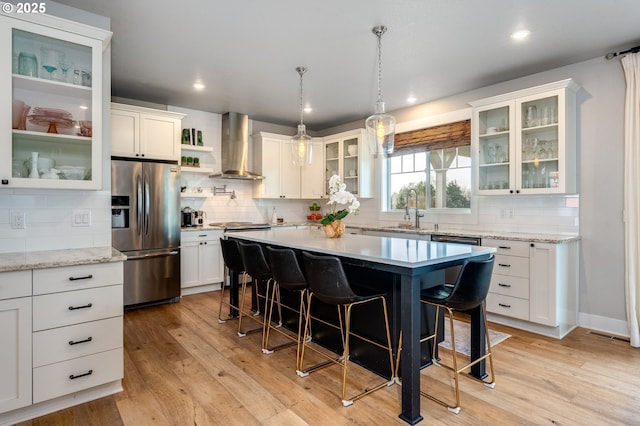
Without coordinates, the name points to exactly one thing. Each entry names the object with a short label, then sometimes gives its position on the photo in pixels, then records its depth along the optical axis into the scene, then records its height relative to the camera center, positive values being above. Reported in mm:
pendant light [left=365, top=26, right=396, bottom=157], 2883 +707
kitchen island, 1977 -316
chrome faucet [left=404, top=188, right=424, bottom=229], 4798 +18
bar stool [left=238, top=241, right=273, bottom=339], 3002 -419
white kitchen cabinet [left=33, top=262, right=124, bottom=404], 2049 -704
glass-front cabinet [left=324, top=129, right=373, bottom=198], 5566 +873
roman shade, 4480 +1041
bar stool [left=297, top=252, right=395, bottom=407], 2203 -486
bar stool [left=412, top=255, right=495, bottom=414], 2053 -465
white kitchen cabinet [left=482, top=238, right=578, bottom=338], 3242 -713
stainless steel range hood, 5398 +1069
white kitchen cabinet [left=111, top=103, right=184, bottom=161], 4172 +1021
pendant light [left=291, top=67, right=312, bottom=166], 3633 +698
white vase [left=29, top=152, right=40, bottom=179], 2314 +318
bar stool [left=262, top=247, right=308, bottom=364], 2602 -433
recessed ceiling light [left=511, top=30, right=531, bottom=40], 2938 +1529
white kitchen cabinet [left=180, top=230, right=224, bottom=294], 4645 -620
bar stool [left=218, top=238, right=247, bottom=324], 3377 -420
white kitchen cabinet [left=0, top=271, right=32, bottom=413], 1931 -711
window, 4594 +608
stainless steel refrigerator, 3977 -150
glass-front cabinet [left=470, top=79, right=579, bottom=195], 3441 +774
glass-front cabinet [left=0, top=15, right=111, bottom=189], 2209 +769
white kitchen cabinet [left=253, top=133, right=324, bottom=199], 5750 +736
